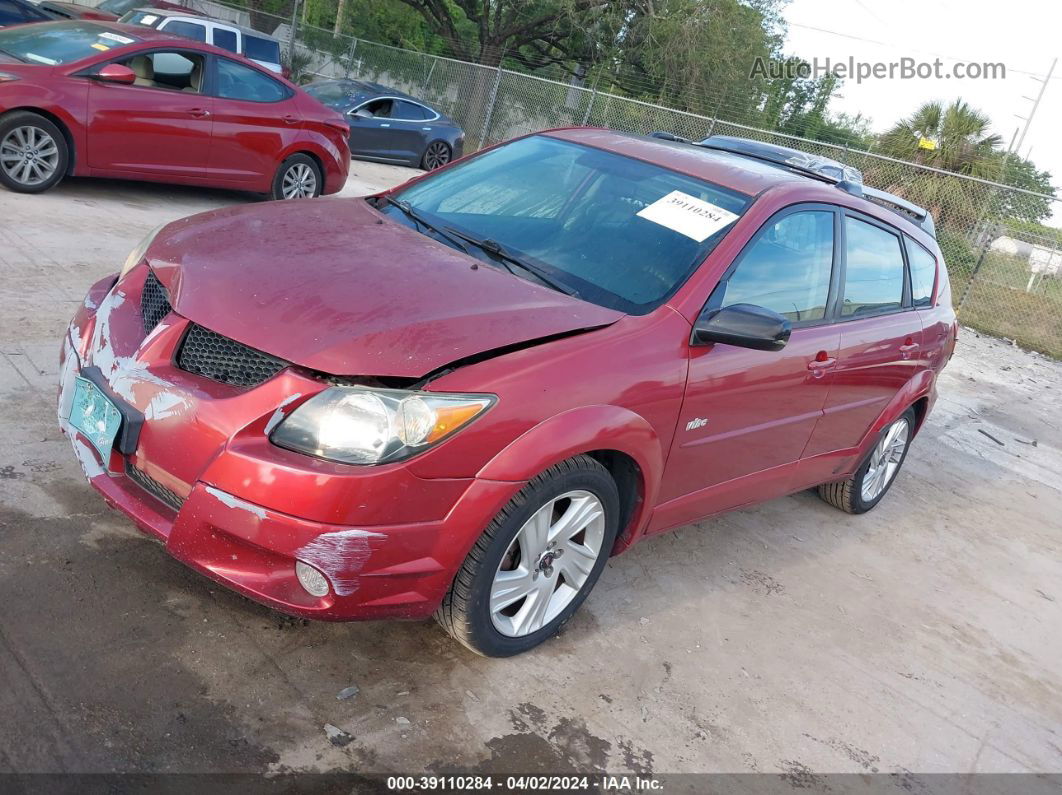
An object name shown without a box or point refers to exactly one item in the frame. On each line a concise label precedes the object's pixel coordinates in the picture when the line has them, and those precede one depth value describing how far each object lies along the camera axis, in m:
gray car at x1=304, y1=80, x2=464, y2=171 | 14.73
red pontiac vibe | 2.72
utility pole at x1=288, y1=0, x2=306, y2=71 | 23.08
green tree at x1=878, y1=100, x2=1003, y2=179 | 18.73
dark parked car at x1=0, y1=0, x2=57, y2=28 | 11.15
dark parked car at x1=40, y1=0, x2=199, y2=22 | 12.72
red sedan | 7.56
